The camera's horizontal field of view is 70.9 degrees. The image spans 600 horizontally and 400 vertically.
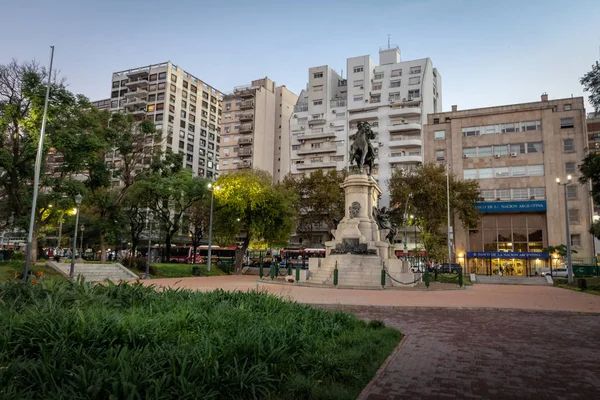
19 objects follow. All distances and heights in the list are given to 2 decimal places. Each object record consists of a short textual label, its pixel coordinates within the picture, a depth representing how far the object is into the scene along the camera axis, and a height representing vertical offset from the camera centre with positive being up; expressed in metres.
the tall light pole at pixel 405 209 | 44.63 +4.49
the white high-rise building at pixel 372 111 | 68.19 +23.71
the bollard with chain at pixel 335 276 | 22.42 -1.46
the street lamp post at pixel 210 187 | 34.19 +4.80
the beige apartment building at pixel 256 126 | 81.25 +23.78
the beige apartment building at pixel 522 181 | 50.12 +8.83
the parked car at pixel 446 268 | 40.34 -1.65
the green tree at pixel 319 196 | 54.62 +6.83
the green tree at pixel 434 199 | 48.91 +6.08
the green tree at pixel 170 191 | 34.75 +4.77
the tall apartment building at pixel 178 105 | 83.00 +28.66
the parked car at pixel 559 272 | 41.74 -1.90
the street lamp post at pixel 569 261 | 30.34 -0.56
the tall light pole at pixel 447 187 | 45.22 +6.94
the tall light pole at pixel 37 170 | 19.80 +3.45
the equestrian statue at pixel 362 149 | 28.34 +6.74
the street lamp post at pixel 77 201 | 23.52 +2.34
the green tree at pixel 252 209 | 37.84 +3.41
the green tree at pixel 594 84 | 21.75 +8.83
